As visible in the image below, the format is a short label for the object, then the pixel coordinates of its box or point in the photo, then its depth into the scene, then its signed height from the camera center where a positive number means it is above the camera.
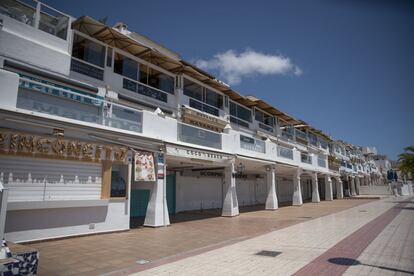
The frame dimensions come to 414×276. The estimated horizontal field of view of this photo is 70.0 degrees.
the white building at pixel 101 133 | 9.91 +2.35
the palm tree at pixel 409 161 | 31.40 +2.89
